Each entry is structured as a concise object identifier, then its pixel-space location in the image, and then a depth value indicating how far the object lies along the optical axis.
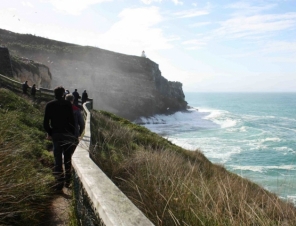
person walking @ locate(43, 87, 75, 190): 5.64
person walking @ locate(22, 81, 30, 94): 21.54
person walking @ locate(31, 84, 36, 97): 21.39
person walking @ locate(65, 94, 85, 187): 5.75
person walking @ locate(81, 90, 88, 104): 19.38
